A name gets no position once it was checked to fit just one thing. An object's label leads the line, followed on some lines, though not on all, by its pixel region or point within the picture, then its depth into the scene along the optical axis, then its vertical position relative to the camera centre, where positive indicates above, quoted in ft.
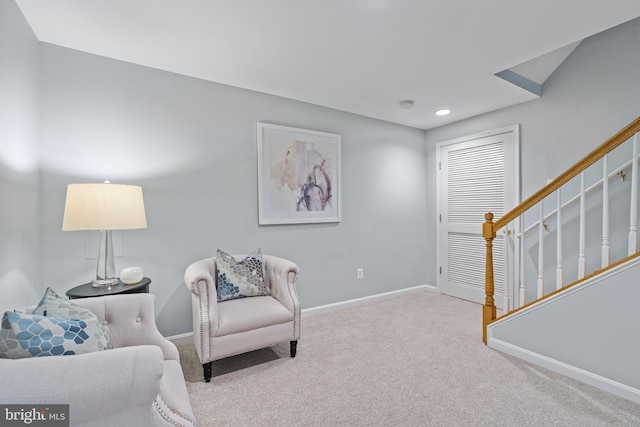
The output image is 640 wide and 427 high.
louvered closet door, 11.86 +0.18
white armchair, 6.93 -2.51
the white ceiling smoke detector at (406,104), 10.99 +3.72
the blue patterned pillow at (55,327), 3.36 -1.40
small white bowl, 7.09 -1.47
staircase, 6.25 -1.94
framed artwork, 10.30 +1.19
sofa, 2.80 -1.63
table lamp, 6.33 +0.07
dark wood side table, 6.46 -1.69
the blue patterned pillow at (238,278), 8.19 -1.81
